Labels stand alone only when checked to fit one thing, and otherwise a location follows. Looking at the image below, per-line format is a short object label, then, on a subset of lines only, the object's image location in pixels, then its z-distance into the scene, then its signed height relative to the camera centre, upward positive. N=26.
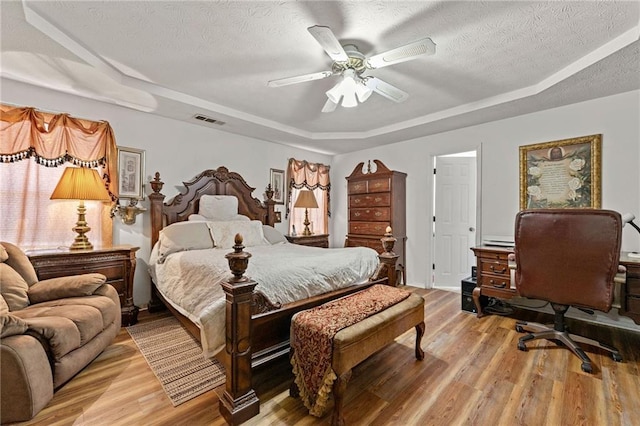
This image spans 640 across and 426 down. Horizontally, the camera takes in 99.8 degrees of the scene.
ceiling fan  1.77 +1.13
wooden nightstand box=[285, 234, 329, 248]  4.57 -0.49
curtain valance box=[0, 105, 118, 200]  2.56 +0.73
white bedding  1.69 -0.53
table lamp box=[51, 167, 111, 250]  2.59 +0.20
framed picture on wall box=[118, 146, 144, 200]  3.20 +0.46
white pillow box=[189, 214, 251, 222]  3.53 -0.09
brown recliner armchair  1.50 -0.77
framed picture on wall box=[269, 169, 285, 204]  4.74 +0.48
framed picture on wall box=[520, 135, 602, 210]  3.00 +0.48
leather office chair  2.04 -0.38
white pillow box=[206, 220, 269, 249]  3.24 -0.26
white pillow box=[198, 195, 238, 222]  3.65 +0.06
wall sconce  3.20 +0.00
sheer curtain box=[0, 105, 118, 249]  2.57 +0.42
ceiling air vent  3.51 +1.24
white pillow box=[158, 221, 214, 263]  2.91 -0.31
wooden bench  1.53 -0.82
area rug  1.86 -1.21
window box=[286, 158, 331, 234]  5.00 +0.45
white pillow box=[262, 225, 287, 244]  3.92 -0.35
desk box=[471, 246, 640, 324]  2.94 -0.68
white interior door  4.46 -0.07
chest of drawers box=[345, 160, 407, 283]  4.43 +0.09
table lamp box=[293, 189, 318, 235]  4.79 +0.18
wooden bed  1.58 -0.76
